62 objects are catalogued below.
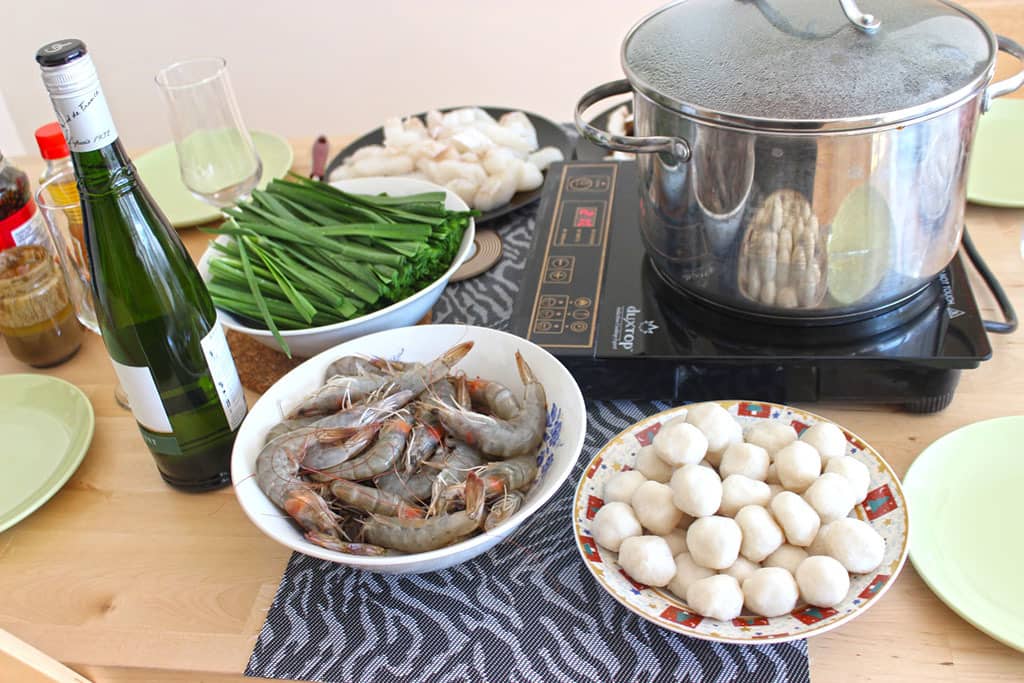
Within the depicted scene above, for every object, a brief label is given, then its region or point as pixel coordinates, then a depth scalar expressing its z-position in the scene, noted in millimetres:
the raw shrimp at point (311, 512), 778
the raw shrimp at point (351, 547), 752
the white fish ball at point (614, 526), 736
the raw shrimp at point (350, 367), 945
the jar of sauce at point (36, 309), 1115
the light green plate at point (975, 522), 713
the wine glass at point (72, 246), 960
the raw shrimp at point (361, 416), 857
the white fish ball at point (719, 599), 673
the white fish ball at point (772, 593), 673
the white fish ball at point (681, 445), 765
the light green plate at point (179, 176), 1416
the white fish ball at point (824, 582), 666
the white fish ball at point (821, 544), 703
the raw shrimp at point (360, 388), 903
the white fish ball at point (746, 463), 762
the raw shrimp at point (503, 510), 764
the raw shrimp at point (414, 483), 805
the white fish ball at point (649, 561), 707
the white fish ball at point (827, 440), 775
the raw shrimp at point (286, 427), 866
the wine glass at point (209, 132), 1241
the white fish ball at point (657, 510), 742
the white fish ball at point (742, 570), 701
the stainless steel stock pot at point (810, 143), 760
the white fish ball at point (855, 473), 738
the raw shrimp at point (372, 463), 817
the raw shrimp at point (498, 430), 833
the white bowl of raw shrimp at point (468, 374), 745
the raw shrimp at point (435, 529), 750
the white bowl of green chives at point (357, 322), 1009
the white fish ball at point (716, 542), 692
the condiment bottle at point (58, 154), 982
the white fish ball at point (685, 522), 760
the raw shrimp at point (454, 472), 776
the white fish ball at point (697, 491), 718
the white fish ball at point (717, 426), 792
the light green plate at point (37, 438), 951
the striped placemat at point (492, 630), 725
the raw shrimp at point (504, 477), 777
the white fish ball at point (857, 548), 684
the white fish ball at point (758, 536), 706
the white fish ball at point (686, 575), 709
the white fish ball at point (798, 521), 706
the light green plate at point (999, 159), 1186
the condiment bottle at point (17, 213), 1101
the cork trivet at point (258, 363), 1080
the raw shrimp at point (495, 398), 881
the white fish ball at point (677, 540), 739
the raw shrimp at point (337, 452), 827
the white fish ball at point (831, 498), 718
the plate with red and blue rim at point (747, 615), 668
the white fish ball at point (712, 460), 799
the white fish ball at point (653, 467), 789
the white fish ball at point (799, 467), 745
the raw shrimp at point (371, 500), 780
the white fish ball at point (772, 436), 795
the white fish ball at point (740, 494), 735
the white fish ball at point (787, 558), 704
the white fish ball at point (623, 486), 774
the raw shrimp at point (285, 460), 802
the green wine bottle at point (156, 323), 826
